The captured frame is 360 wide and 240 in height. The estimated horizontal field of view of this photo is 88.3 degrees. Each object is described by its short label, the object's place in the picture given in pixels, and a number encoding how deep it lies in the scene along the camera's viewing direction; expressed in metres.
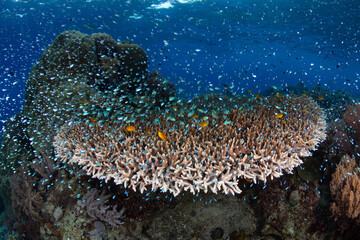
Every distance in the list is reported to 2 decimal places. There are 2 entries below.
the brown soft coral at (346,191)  3.88
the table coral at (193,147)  3.57
